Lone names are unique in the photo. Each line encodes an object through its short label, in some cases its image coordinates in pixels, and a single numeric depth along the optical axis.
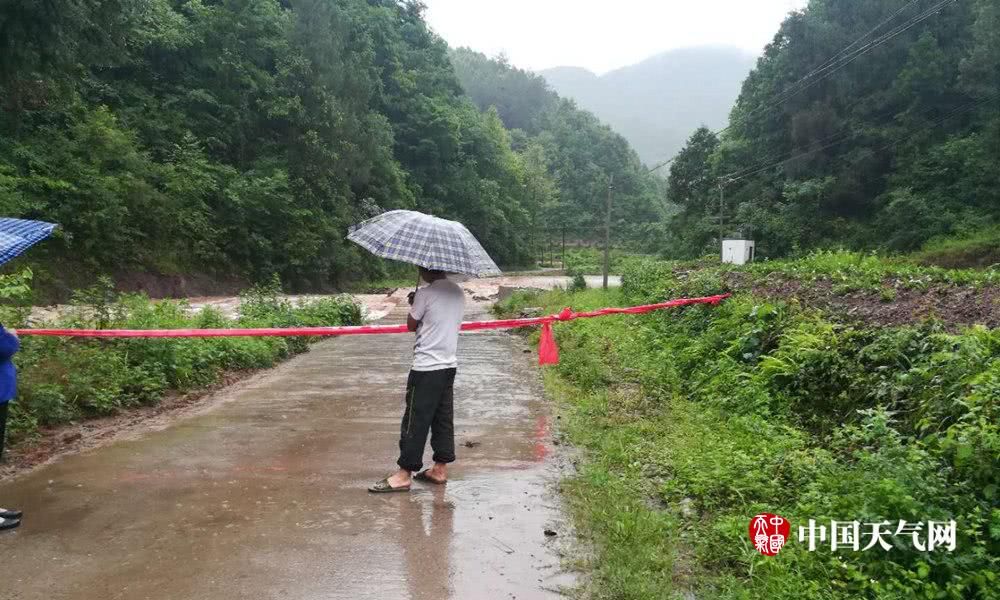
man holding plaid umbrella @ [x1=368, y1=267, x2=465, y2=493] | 4.83
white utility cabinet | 38.38
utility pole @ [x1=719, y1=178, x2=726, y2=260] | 42.81
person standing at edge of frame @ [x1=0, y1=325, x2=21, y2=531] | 4.02
